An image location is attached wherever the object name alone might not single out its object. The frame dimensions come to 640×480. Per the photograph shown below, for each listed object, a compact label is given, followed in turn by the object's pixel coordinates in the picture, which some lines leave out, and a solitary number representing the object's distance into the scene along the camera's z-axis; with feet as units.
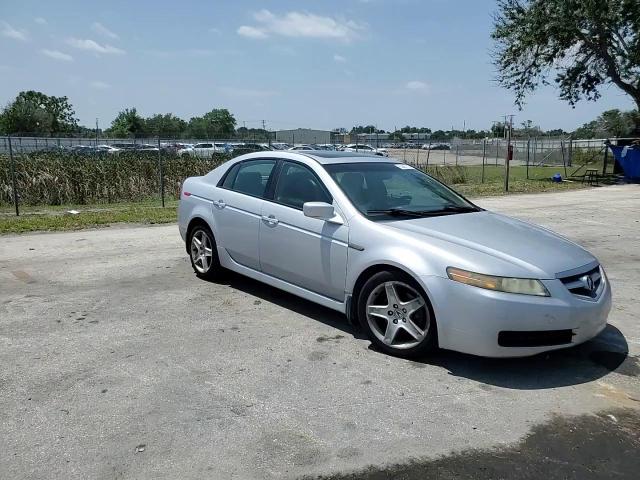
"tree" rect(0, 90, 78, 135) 225.76
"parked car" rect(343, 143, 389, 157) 89.87
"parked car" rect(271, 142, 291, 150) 77.91
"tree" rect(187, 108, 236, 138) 306.45
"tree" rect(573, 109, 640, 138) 181.57
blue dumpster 81.66
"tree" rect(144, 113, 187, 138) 286.05
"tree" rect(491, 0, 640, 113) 75.56
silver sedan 12.53
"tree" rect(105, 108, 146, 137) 270.96
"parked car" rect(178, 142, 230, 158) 62.28
